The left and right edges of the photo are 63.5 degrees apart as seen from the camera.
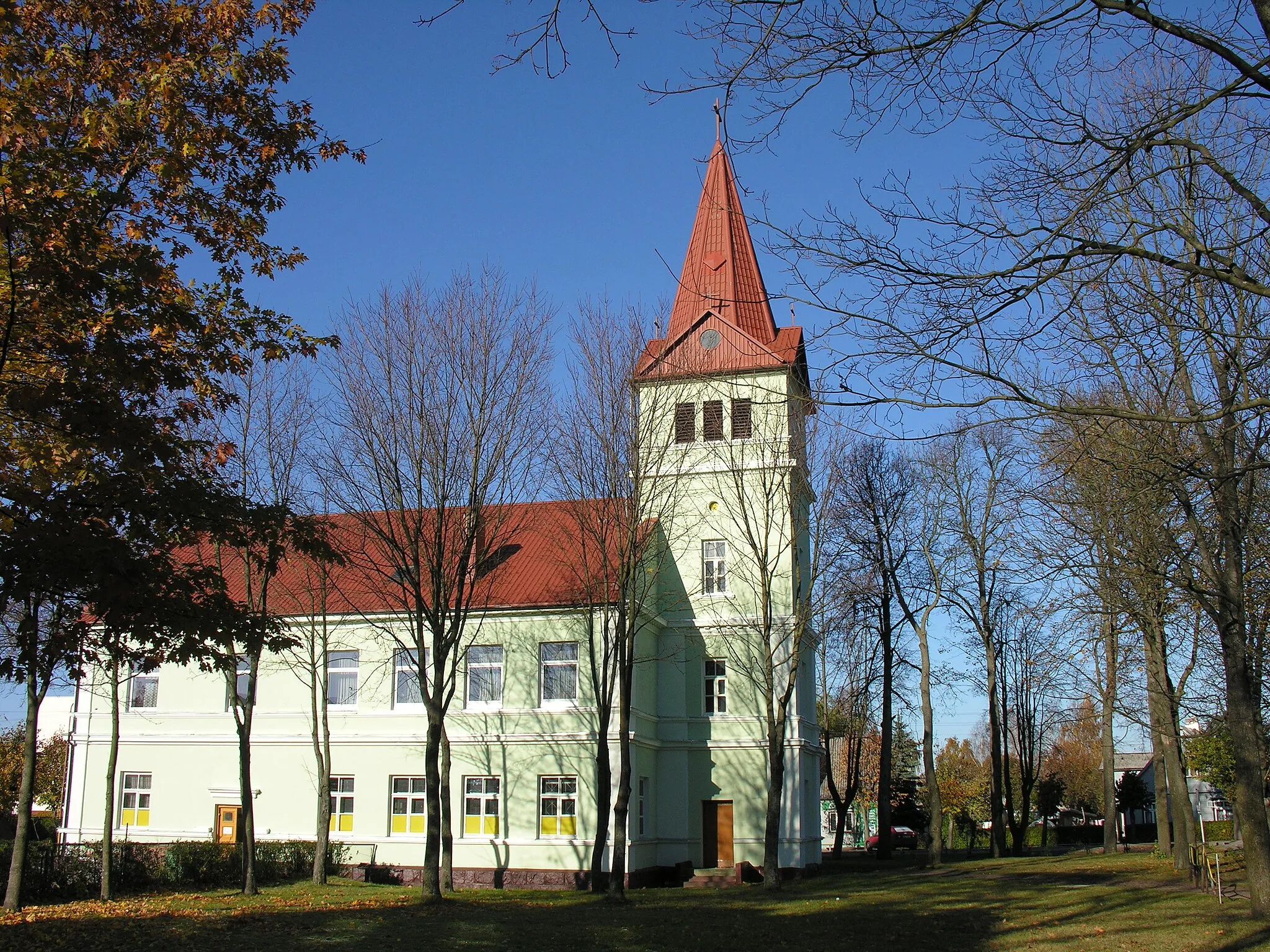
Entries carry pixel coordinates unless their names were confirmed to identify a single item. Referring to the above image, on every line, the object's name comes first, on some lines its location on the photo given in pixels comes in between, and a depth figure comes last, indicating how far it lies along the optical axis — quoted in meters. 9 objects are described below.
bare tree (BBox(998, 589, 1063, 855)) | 47.75
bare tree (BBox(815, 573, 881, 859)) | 35.59
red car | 63.47
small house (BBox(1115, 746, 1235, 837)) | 56.88
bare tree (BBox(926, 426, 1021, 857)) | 38.66
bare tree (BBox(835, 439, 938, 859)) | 40.00
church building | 27.44
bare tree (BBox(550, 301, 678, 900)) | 22.48
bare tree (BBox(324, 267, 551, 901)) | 19.91
